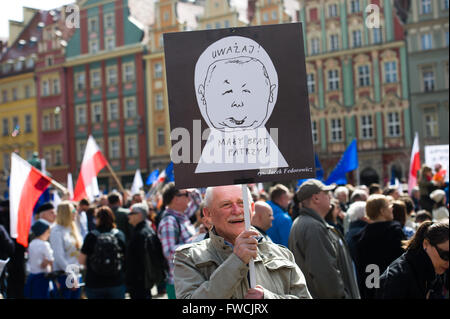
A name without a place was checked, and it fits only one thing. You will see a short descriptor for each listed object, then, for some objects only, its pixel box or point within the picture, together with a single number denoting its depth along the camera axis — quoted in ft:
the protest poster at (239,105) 9.66
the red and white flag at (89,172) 38.32
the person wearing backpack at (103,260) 22.27
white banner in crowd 44.70
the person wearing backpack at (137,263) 24.08
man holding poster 8.76
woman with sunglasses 11.72
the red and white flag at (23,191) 25.21
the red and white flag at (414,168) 42.70
